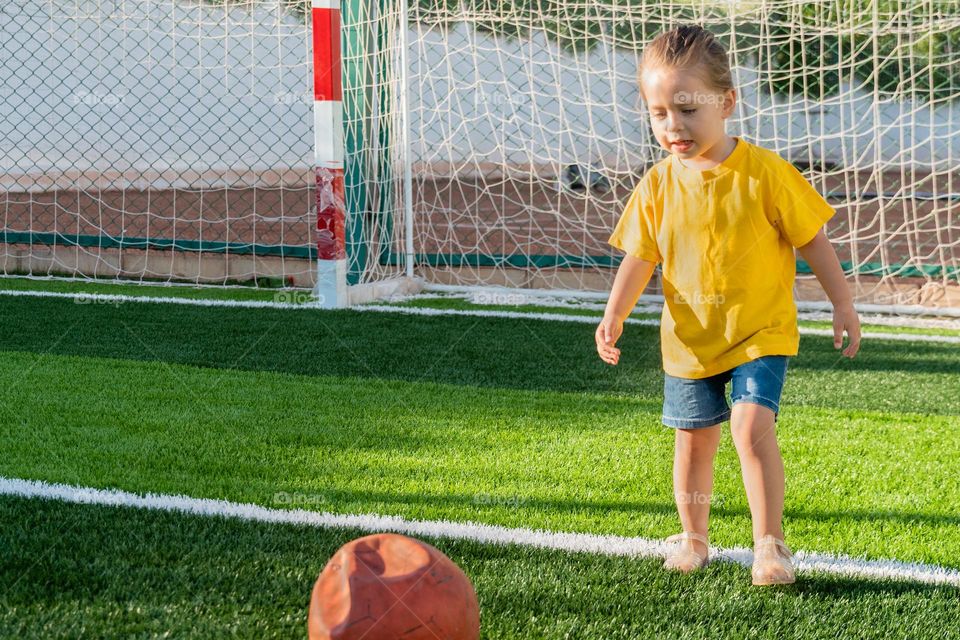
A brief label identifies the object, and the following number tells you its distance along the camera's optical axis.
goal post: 6.81
